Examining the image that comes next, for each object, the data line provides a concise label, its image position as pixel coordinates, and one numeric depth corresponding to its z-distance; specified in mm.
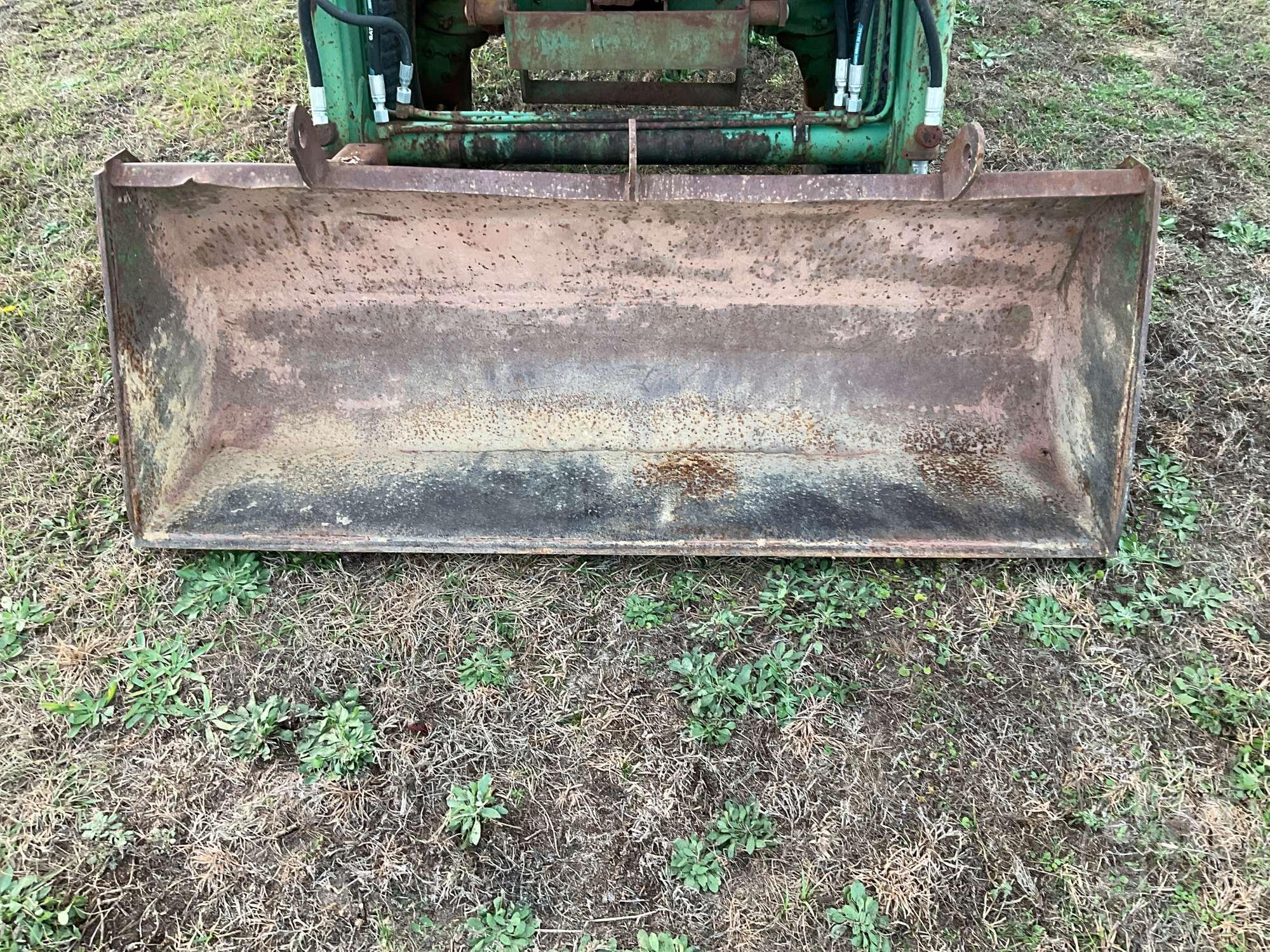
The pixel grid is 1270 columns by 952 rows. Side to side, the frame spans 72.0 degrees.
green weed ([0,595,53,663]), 2002
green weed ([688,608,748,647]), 2010
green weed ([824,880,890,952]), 1585
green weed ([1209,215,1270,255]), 3115
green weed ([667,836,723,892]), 1659
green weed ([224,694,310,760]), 1821
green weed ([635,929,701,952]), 1576
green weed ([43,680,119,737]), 1867
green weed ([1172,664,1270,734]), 1877
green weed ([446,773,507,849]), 1715
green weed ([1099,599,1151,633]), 2027
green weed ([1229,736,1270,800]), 1762
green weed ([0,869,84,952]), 1564
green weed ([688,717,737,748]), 1846
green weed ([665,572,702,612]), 2088
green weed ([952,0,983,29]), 4531
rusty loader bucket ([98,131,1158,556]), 1965
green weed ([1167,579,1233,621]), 2072
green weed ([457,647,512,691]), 1944
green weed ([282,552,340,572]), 2127
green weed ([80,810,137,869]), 1673
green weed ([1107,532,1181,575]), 2143
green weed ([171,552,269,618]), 2059
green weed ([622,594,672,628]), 2043
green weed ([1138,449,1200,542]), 2248
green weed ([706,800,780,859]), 1702
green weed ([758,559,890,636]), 2041
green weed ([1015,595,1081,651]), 2014
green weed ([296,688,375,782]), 1795
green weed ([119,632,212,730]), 1878
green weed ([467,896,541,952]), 1589
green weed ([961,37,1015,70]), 4230
